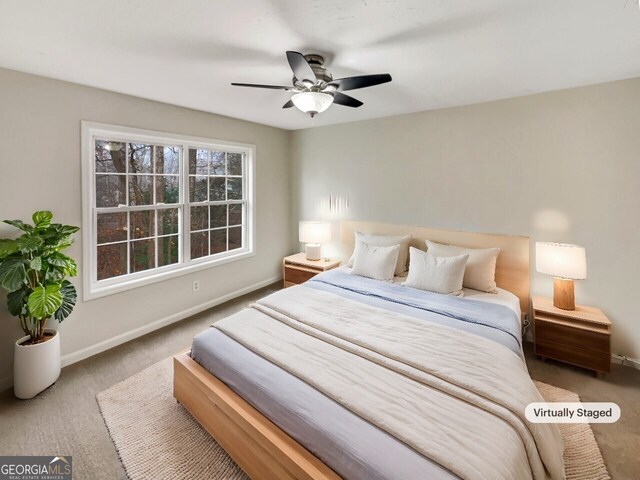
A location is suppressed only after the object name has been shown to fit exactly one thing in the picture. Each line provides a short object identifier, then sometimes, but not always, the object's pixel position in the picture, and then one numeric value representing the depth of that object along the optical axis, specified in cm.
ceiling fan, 182
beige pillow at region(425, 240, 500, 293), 281
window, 278
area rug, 161
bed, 117
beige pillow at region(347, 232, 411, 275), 340
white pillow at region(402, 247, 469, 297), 271
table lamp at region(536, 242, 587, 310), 245
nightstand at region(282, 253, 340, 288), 392
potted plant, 198
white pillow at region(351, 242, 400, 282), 314
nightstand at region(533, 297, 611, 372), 237
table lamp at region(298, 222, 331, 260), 404
